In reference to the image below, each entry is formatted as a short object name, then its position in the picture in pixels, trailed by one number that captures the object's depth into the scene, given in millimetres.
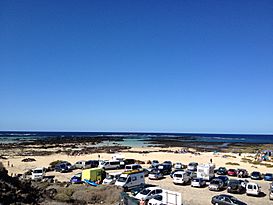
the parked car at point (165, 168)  40188
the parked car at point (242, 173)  38656
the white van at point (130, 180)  28472
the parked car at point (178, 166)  45134
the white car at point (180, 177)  32094
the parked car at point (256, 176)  37625
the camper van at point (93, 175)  32344
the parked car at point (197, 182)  30625
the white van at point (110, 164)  44469
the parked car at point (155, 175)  35894
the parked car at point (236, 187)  28344
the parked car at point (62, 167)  41938
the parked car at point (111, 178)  30638
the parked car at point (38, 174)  34844
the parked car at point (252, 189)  27333
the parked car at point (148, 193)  22797
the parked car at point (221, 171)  40344
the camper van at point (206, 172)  34562
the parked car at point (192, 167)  42350
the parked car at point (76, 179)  32266
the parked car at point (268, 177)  36744
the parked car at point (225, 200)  21422
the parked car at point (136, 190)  25606
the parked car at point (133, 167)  40825
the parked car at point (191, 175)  34466
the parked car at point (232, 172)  39875
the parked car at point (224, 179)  30872
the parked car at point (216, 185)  29172
